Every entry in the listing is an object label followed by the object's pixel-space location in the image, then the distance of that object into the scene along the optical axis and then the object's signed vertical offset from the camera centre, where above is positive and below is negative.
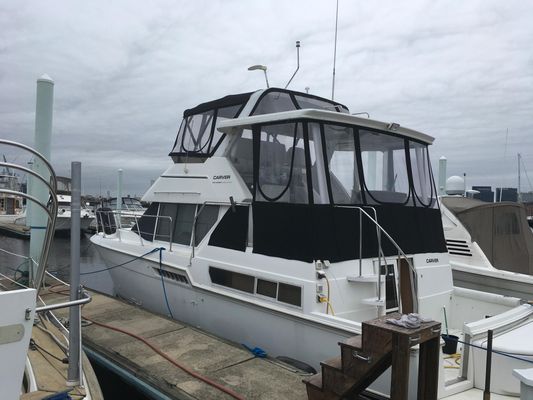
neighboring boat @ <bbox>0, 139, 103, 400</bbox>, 2.67 -1.30
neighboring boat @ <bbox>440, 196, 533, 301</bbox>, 9.61 -0.52
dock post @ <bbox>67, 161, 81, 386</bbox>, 3.56 -0.83
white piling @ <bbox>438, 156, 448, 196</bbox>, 18.12 +1.51
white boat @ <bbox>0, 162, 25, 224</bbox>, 34.91 -1.94
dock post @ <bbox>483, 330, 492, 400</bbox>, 3.57 -1.27
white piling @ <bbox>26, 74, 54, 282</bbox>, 8.51 +0.92
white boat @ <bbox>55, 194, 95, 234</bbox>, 27.81 -1.65
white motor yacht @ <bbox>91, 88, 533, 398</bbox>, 4.95 -0.45
